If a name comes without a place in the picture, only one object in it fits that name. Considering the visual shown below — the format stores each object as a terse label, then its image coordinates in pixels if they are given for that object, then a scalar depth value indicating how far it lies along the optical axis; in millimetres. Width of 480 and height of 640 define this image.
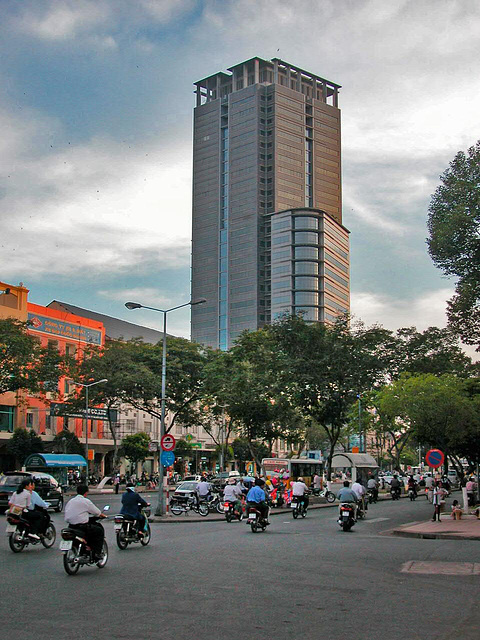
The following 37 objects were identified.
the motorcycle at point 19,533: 16875
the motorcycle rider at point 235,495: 29312
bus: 48906
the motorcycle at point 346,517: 24469
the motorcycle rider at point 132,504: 16969
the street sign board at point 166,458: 29738
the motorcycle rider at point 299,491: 30109
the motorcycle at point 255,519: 23312
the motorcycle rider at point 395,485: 51562
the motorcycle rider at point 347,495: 24875
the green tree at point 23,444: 58656
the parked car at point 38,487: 30094
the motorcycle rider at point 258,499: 23609
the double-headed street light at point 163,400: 30812
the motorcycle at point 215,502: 34312
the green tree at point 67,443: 63656
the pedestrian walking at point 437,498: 28094
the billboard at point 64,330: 65438
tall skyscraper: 152125
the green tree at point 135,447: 74625
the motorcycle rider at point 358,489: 27562
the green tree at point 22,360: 48062
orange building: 61794
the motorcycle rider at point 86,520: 13352
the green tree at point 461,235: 25859
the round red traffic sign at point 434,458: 28722
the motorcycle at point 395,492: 51812
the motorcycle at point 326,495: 46091
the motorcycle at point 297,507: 30531
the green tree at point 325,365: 42625
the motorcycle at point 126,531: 17172
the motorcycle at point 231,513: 29484
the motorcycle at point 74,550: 12938
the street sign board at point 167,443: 30064
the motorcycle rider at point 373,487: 46812
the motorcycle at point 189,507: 32094
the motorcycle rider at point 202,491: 32656
